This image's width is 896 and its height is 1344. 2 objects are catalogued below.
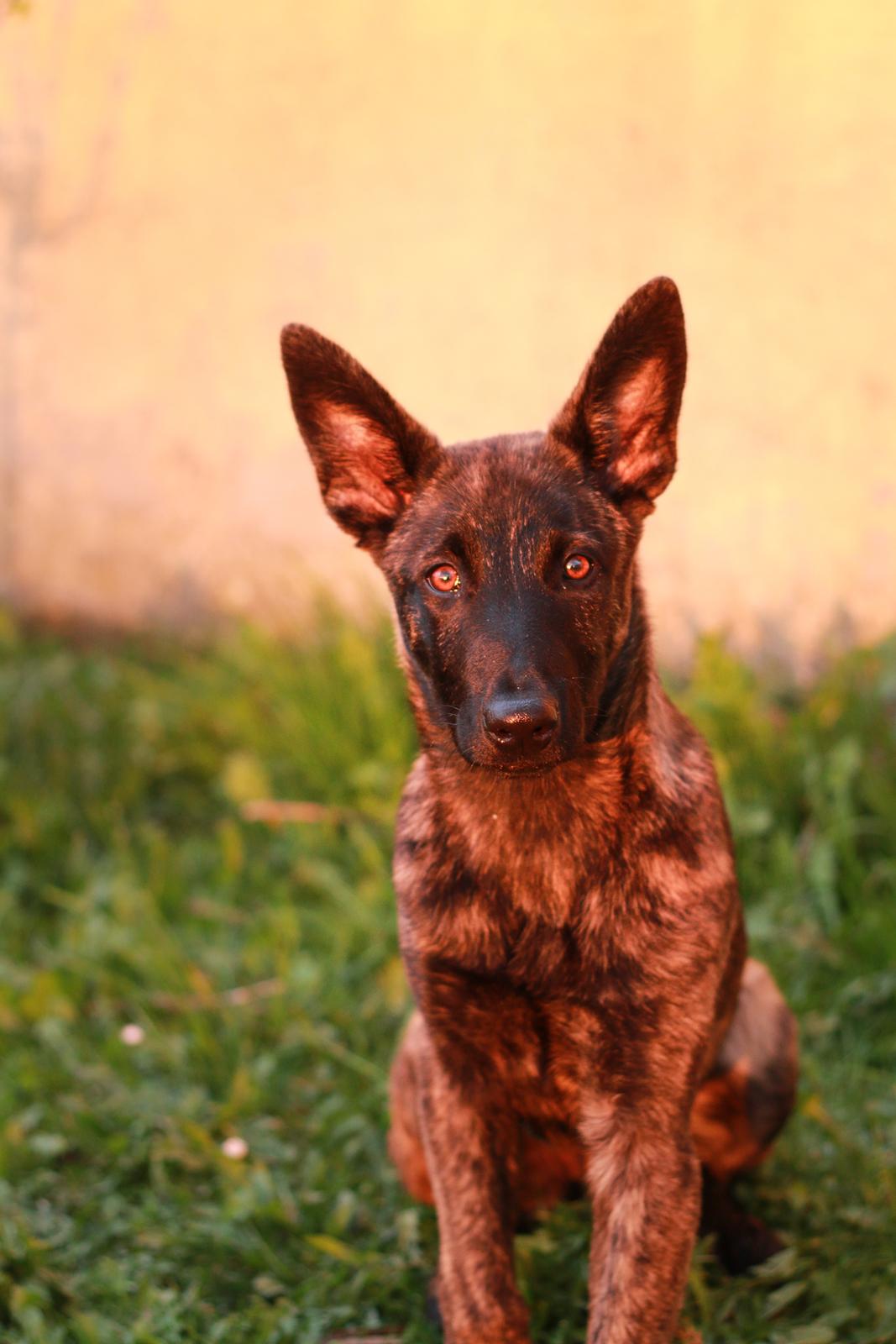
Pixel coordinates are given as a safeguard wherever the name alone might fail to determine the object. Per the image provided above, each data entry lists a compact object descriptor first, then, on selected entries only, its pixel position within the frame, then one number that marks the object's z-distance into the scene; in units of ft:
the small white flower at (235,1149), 11.51
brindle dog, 8.23
